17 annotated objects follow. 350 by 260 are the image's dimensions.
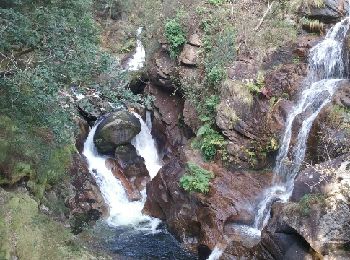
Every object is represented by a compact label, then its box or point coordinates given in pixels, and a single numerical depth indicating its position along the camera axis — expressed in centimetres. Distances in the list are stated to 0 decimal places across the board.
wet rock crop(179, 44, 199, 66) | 1691
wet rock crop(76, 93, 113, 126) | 1903
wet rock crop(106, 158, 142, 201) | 1725
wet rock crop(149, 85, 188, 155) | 1797
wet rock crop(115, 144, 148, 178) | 1812
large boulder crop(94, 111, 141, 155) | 1831
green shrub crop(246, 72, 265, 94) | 1477
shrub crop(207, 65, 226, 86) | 1552
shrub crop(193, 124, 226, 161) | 1459
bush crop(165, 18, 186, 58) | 1759
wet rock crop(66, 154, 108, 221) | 1596
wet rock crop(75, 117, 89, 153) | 1836
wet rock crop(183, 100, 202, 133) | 1620
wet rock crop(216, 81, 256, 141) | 1442
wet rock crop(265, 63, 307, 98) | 1462
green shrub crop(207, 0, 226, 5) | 1792
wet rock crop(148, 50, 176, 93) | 1800
